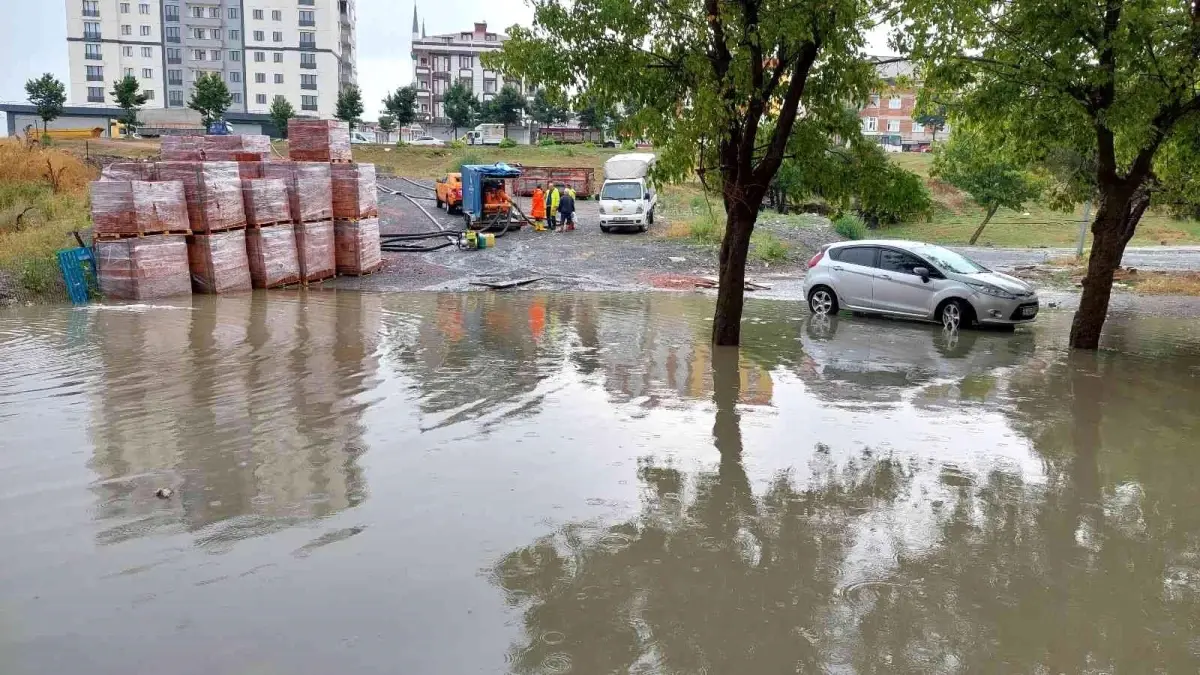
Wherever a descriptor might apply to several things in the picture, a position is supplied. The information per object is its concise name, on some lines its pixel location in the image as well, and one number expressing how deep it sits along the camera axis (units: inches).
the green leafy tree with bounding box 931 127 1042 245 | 1477.6
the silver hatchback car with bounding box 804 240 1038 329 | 587.8
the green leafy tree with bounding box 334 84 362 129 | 2709.2
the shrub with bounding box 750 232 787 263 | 1076.5
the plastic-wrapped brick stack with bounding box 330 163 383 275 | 845.2
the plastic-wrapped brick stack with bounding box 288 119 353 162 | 840.1
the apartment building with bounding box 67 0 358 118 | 3553.2
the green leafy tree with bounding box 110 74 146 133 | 2471.7
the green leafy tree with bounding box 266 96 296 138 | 2630.4
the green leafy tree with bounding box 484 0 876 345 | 425.1
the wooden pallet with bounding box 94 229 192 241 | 651.5
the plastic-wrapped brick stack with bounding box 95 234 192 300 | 654.5
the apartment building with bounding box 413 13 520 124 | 4471.0
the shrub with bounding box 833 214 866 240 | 1359.5
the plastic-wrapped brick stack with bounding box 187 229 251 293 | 704.4
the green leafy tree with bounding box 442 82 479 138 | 2935.5
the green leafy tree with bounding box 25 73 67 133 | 2473.5
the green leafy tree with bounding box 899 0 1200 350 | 422.0
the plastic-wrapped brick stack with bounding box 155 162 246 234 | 684.1
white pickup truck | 1191.6
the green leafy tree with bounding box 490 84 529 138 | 2970.0
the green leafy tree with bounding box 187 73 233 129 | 2418.8
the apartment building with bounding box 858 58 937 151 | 3949.3
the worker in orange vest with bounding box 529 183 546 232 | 1229.7
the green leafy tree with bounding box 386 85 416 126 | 2714.1
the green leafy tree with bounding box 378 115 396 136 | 2947.8
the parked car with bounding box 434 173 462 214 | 1283.2
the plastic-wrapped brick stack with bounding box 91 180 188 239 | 639.1
